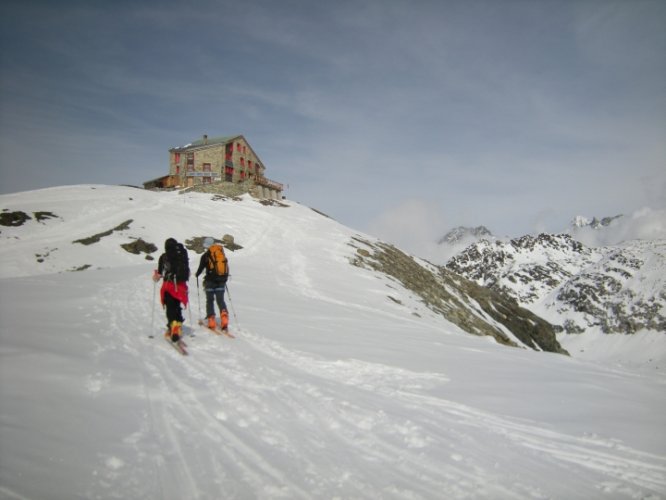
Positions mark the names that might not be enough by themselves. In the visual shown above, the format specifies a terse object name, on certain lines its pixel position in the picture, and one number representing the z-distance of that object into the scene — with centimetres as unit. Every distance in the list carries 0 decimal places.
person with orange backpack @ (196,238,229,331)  1114
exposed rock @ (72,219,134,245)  2985
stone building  6625
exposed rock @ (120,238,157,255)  3031
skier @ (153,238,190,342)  916
